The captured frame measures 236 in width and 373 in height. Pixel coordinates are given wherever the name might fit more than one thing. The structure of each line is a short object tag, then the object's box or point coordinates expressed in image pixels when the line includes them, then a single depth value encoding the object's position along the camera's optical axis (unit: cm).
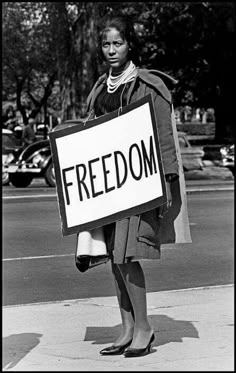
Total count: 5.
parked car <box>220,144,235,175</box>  2859
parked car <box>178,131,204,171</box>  2470
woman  567
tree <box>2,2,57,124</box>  4491
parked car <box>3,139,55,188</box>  2309
